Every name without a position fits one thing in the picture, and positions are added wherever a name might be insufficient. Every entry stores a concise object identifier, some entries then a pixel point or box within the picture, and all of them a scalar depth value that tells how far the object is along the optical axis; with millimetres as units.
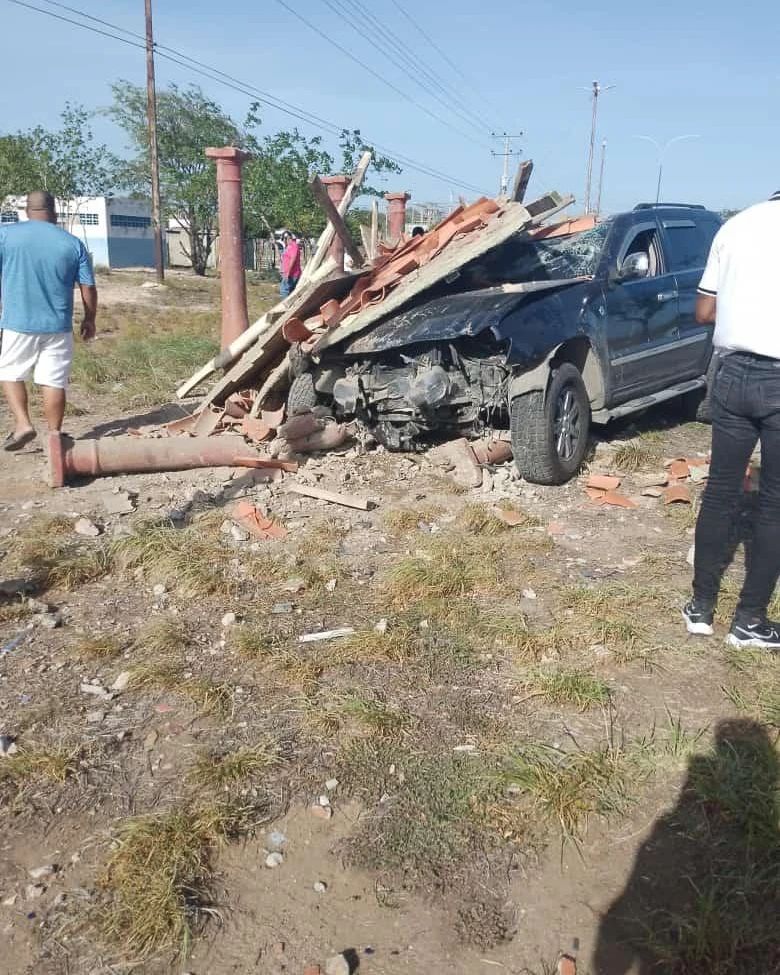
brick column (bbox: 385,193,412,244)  15555
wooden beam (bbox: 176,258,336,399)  6742
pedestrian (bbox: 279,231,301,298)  15008
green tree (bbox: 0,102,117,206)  37062
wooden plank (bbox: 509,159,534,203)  7129
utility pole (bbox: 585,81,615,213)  54562
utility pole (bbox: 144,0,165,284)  25972
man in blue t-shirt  5961
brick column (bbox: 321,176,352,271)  9750
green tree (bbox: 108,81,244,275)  36312
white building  47219
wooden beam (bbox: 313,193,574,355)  5848
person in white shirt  3186
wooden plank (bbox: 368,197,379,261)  8502
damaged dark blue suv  5492
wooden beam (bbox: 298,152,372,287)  7176
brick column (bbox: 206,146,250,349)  8078
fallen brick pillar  5766
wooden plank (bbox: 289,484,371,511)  5379
